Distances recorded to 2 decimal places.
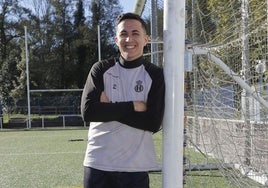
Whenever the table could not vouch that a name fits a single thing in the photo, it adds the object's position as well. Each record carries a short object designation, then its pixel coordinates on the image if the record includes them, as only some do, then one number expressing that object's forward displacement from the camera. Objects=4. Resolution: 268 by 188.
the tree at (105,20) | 27.58
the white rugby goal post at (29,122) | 17.41
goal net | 3.46
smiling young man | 1.98
